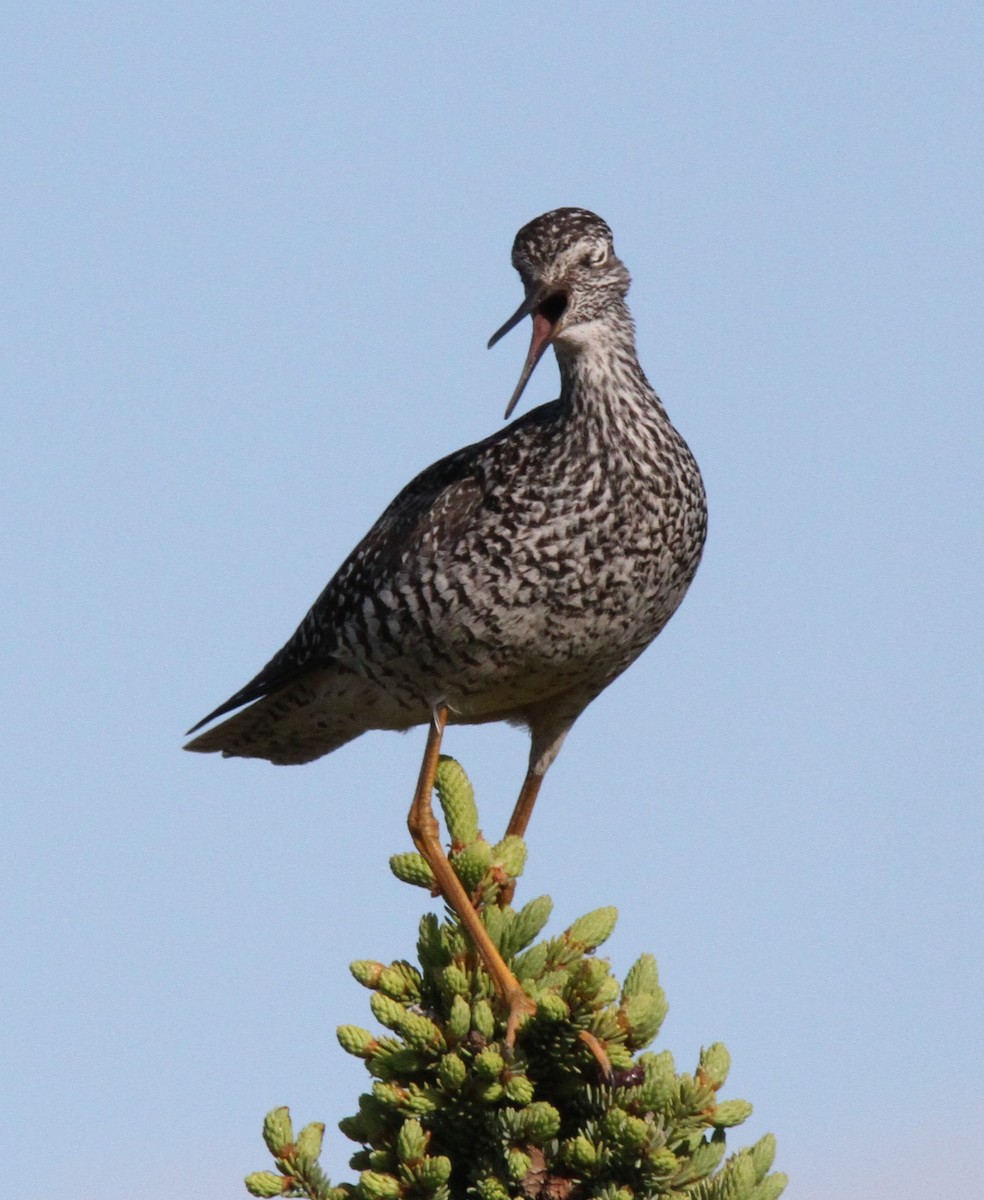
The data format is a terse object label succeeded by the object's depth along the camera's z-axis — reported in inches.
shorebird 617.9
